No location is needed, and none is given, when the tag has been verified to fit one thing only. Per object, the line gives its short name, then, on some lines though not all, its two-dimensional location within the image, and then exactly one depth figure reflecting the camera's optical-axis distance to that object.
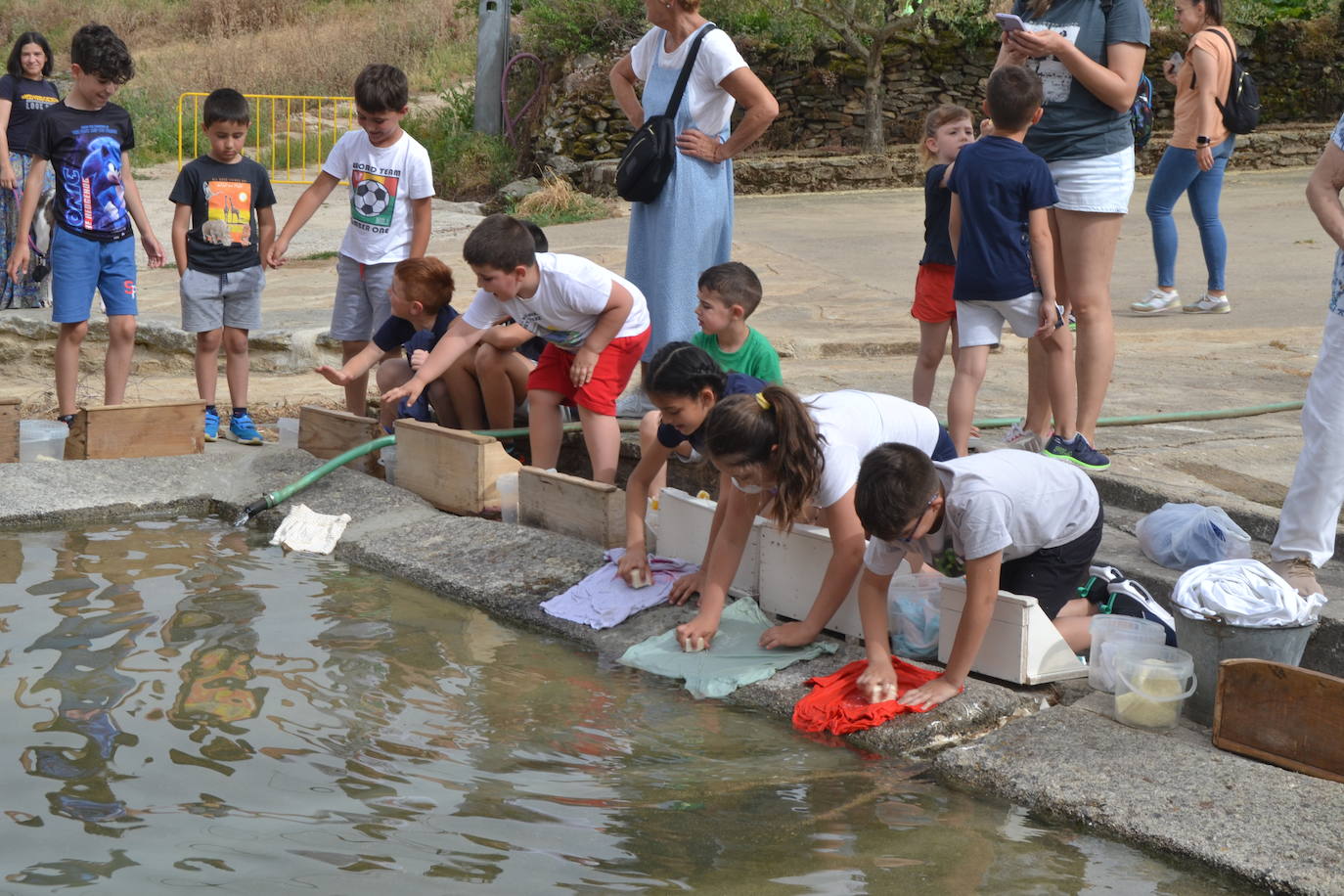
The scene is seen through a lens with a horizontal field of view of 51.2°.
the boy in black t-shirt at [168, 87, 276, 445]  6.36
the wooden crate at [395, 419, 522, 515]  5.46
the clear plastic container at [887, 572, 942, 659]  4.06
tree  16.34
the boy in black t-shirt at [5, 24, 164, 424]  6.16
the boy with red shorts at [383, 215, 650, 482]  5.03
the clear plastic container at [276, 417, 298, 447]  6.55
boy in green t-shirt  4.79
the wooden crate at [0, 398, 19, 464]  5.89
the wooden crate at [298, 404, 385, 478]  6.08
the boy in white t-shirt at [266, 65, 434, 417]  6.18
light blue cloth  3.96
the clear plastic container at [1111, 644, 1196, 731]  3.54
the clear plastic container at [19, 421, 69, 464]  6.10
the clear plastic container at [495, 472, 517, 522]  5.45
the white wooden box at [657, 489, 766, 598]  4.59
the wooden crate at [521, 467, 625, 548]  5.01
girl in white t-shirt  3.74
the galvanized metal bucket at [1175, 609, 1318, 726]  3.54
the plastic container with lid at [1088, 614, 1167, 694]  3.75
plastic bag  4.20
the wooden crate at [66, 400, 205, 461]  5.96
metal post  17.86
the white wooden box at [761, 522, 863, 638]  4.20
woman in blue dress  5.35
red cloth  3.62
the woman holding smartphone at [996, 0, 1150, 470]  4.89
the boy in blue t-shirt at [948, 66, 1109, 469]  4.79
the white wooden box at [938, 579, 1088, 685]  3.76
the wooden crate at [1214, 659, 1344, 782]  3.24
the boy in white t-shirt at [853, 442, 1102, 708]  3.46
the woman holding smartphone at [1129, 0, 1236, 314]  7.95
